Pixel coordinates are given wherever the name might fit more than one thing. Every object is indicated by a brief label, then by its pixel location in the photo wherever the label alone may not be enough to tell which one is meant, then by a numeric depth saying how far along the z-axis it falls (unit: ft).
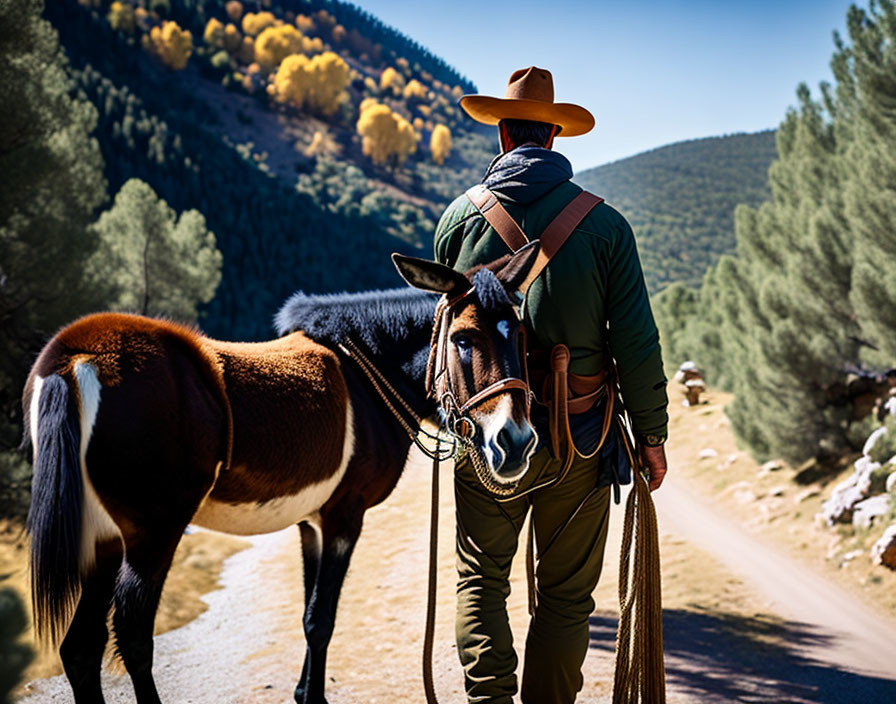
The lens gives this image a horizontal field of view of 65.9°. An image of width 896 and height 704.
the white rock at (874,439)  27.58
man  7.99
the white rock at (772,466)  38.01
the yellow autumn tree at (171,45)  284.61
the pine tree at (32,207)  25.80
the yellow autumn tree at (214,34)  339.44
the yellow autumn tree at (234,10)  374.73
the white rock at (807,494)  32.32
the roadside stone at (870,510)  23.98
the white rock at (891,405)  29.32
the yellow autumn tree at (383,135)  293.43
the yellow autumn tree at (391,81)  423.64
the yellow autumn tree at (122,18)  287.28
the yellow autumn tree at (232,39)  345.31
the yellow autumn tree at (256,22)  367.66
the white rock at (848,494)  26.17
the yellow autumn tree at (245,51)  350.02
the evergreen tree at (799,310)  33.14
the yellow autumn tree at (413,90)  423.23
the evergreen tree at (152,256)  49.67
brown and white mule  7.57
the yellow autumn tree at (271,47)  349.61
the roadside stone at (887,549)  21.61
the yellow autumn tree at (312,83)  312.09
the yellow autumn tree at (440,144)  332.39
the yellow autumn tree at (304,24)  445.37
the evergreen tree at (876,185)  26.48
